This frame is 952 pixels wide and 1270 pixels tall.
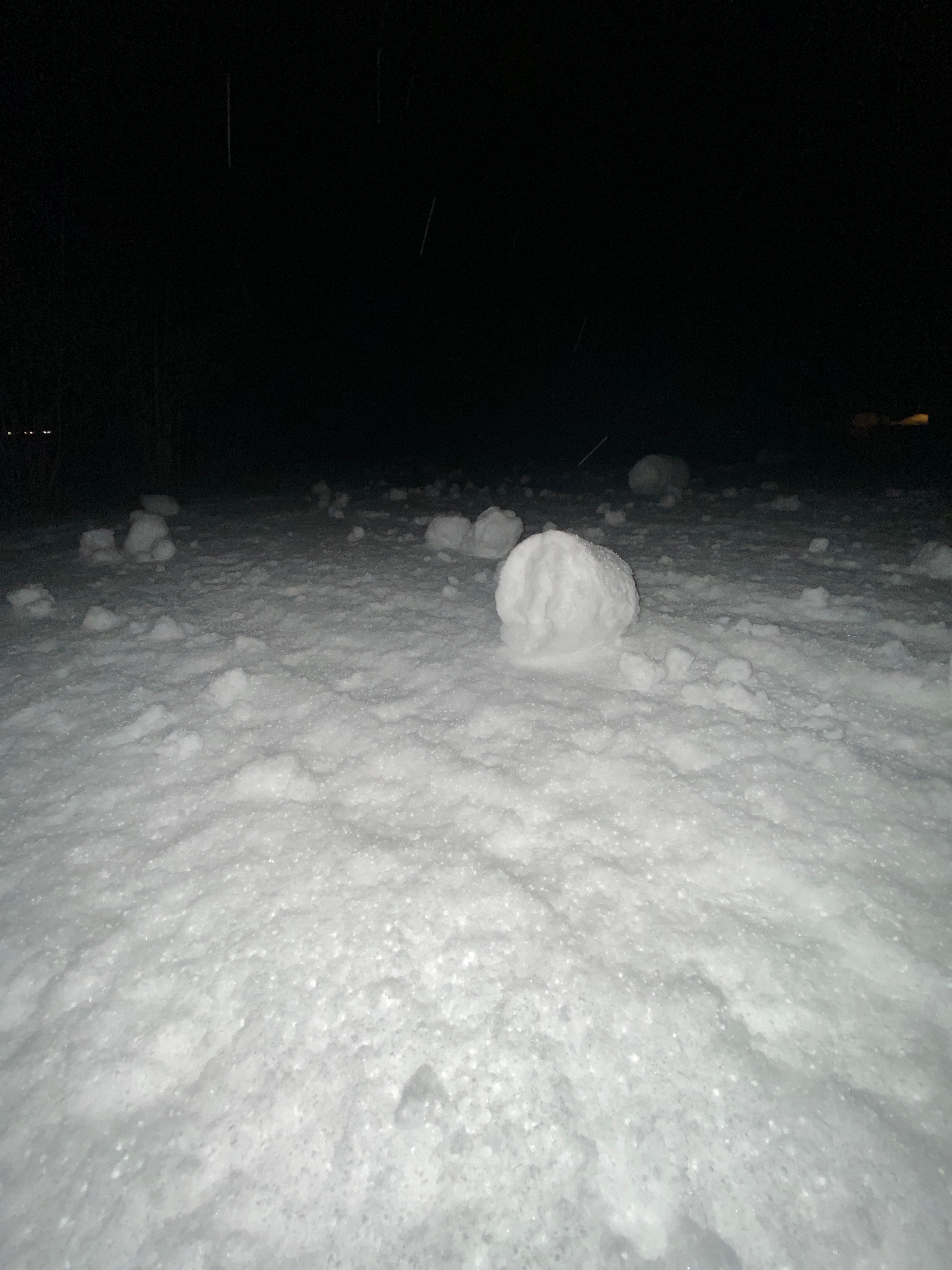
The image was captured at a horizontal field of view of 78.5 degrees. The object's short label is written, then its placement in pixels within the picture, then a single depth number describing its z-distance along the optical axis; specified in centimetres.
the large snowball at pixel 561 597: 221
